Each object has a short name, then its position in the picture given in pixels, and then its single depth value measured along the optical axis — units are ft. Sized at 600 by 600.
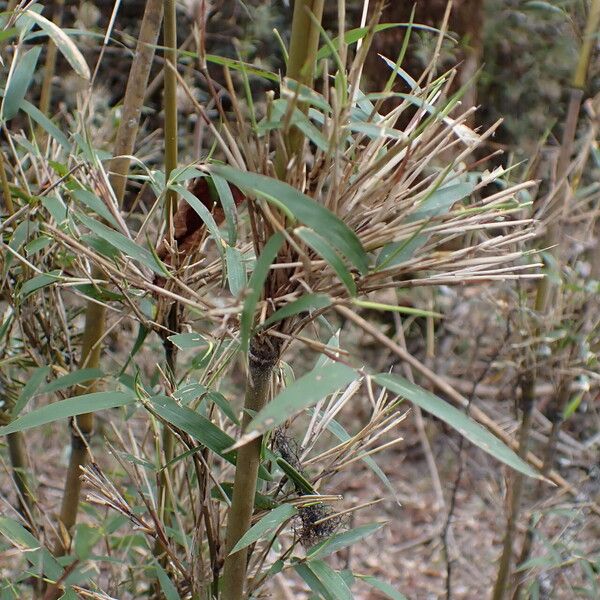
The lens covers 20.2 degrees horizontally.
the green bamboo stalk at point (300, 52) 2.56
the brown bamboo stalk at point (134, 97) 3.04
